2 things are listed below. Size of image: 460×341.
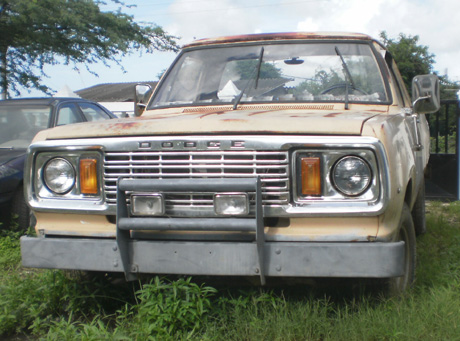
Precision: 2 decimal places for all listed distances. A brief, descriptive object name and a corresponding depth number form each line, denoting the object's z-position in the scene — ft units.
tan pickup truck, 9.21
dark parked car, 18.06
